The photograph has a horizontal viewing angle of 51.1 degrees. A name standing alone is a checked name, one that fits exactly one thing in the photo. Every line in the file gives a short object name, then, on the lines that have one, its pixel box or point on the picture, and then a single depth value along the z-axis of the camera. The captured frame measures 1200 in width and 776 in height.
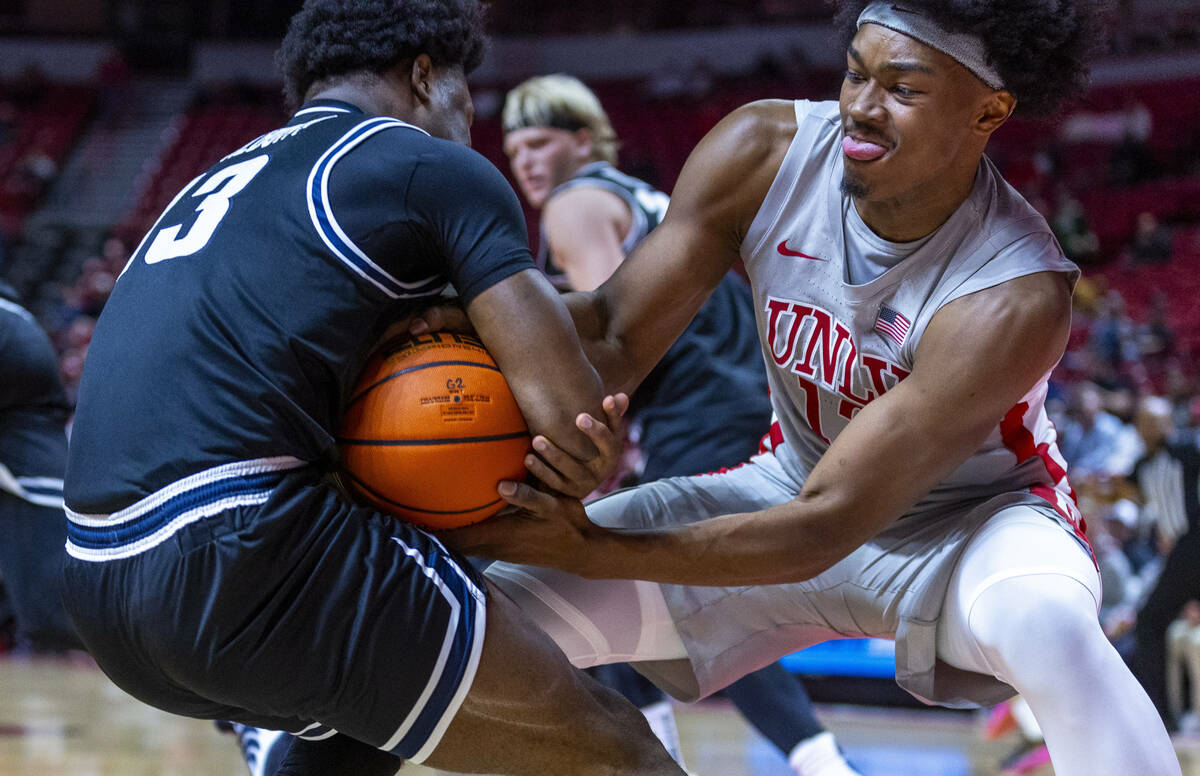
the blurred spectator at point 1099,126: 16.36
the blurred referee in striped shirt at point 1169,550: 6.02
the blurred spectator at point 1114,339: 11.29
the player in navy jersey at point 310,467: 2.04
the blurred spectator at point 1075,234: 13.87
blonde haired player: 3.77
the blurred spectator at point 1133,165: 15.34
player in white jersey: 2.35
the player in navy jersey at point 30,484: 4.03
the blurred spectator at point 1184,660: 6.25
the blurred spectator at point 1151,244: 13.80
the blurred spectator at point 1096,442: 8.86
